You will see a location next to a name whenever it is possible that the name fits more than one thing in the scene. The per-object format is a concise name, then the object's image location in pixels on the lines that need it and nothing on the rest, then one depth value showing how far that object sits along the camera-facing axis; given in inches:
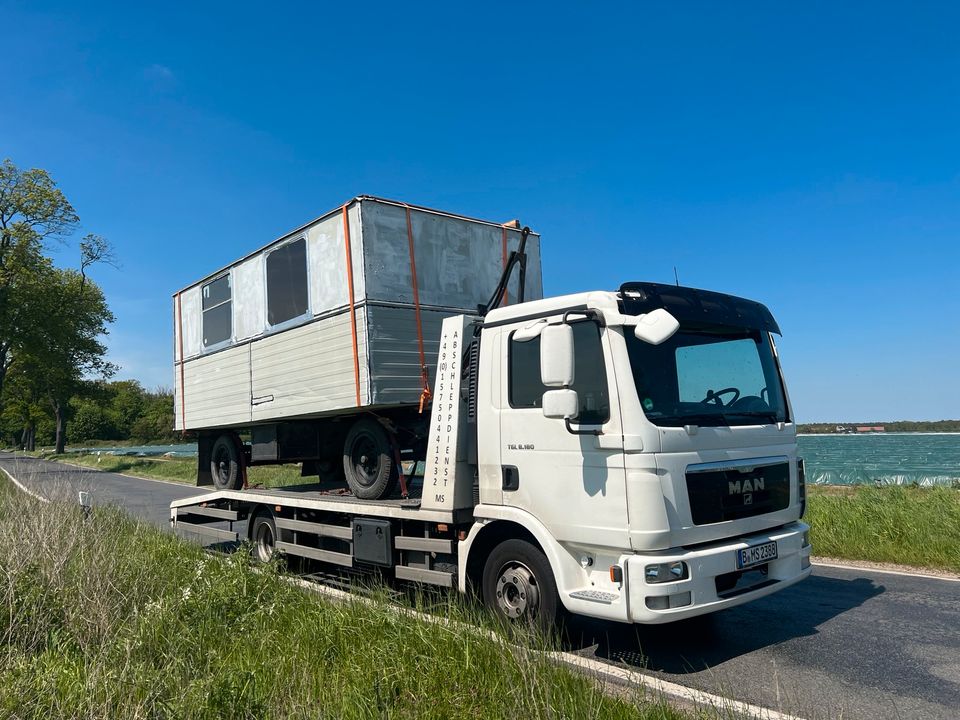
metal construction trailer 256.4
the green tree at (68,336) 1460.4
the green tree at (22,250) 1406.3
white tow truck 167.3
